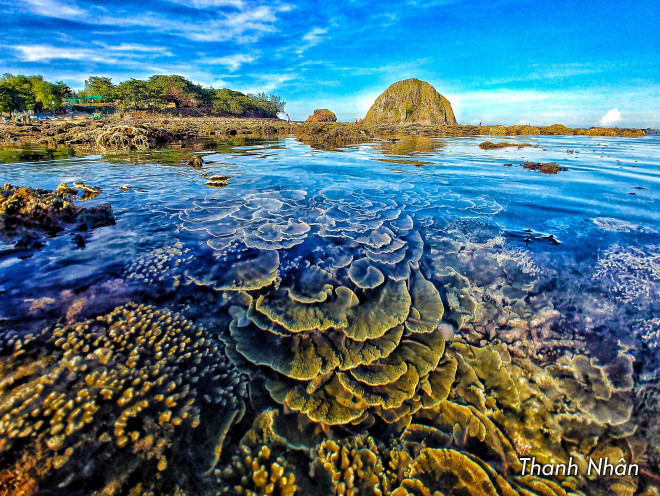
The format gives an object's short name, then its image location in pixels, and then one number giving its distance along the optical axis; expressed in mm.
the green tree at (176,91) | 62938
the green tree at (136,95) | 57000
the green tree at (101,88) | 66062
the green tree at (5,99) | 49219
